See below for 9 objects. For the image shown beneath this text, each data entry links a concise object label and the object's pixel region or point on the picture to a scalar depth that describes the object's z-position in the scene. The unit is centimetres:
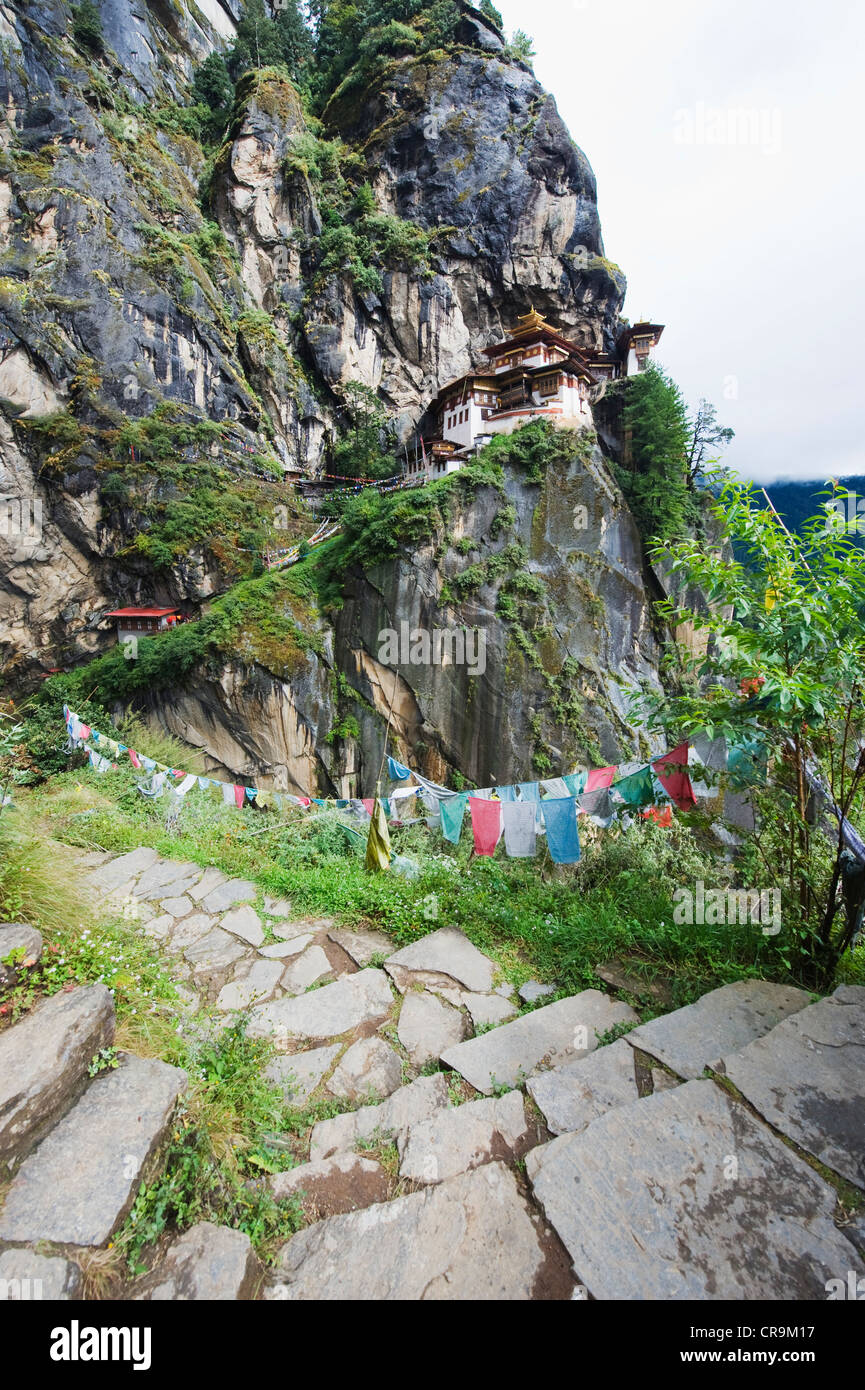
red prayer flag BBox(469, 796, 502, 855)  569
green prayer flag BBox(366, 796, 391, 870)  539
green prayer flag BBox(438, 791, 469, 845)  633
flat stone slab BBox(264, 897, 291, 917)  488
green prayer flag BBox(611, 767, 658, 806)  506
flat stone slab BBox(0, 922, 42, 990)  241
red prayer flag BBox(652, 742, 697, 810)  483
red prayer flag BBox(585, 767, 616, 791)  643
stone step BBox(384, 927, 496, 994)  377
